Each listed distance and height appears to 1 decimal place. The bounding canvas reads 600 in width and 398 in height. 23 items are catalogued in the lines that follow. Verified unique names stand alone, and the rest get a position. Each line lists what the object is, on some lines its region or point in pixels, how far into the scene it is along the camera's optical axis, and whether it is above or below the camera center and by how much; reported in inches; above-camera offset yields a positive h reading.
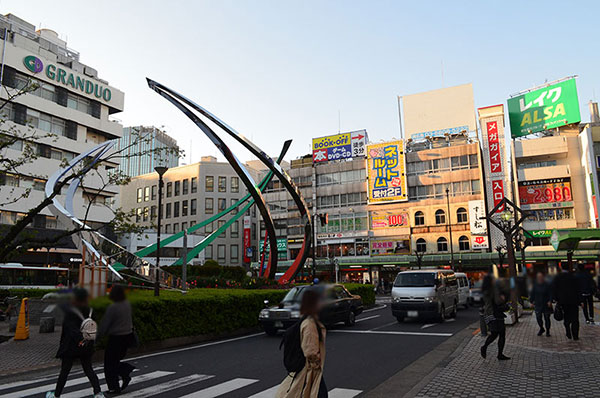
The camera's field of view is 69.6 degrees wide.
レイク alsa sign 1940.2 +641.1
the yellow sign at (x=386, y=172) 2285.9 +425.6
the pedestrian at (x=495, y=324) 340.8 -60.3
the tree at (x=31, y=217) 445.6 +42.8
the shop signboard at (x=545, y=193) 1940.2 +247.5
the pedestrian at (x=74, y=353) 254.2 -55.8
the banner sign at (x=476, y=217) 2044.8 +154.3
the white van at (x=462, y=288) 853.4 -77.9
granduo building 1728.6 +660.2
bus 1237.4 -44.6
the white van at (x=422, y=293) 670.5 -67.1
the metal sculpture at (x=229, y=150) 958.4 +245.0
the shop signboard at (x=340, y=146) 2422.5 +606.0
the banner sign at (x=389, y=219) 2273.1 +171.7
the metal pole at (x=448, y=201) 2030.5 +243.2
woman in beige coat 172.1 -47.9
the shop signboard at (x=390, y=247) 2230.6 +25.0
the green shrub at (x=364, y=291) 1015.0 -94.1
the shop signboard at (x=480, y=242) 2022.6 +33.1
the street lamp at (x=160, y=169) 622.1 +127.4
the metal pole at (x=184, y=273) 705.0 -27.6
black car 567.5 -83.4
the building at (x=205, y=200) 2942.9 +396.3
